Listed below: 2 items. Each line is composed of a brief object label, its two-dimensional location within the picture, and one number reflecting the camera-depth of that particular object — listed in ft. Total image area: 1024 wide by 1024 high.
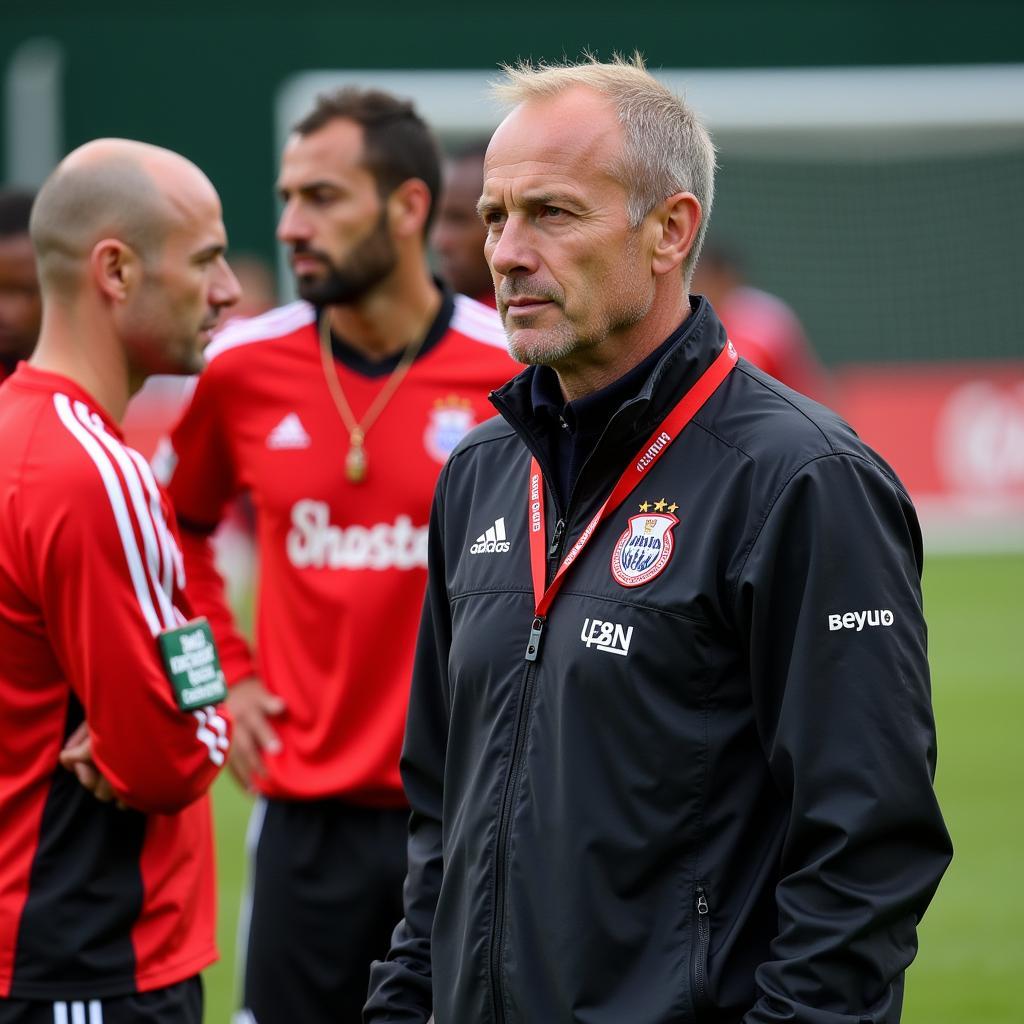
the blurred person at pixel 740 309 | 68.49
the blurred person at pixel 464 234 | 39.29
